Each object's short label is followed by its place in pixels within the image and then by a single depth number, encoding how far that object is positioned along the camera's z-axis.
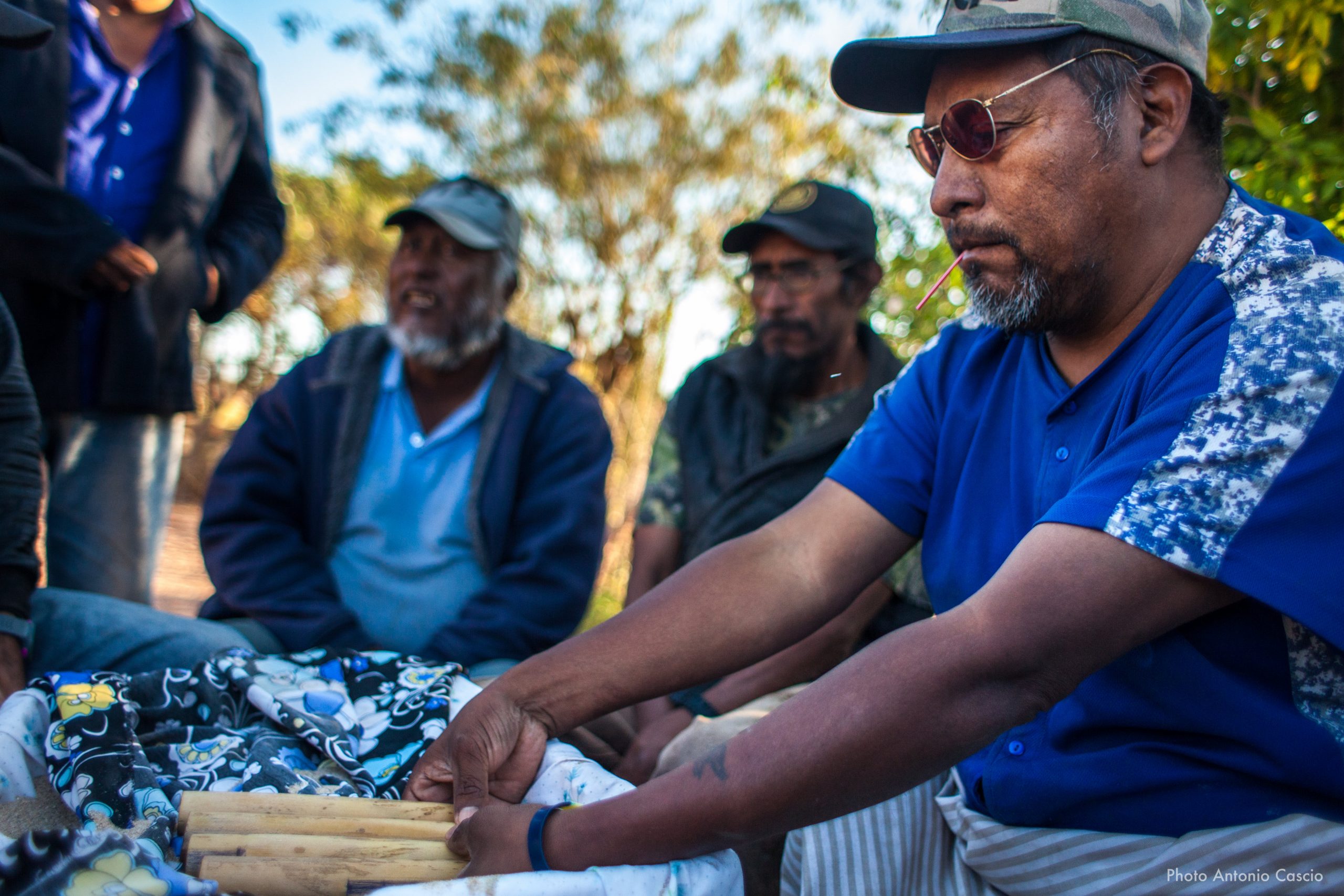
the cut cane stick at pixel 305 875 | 1.37
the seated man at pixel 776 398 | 3.21
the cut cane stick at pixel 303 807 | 1.55
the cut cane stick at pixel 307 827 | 1.49
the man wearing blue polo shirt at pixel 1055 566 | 1.34
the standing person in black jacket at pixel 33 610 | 2.12
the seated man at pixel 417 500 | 3.01
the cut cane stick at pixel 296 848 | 1.40
